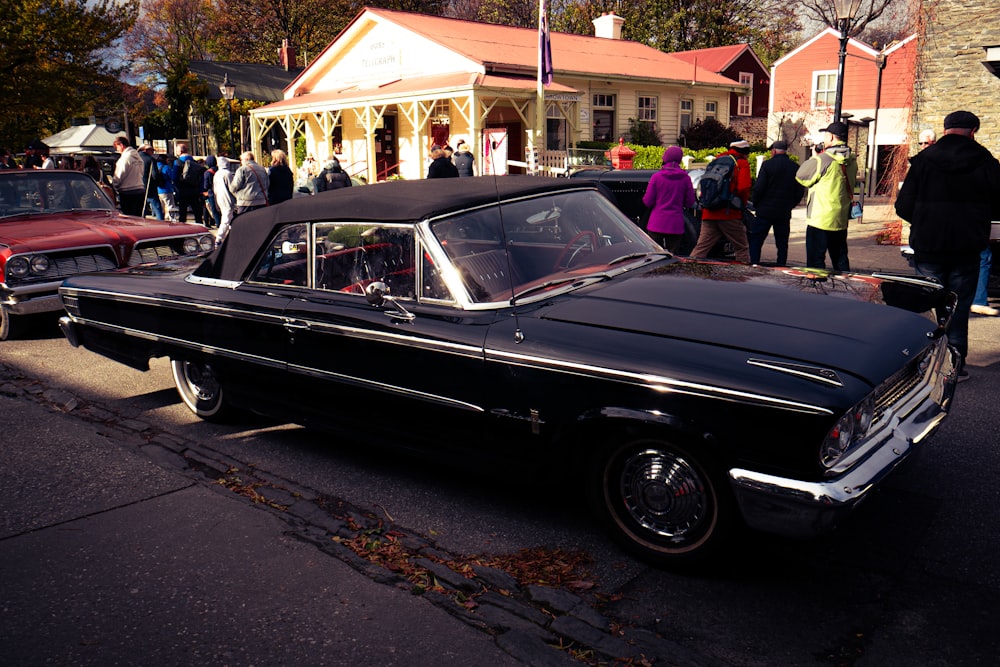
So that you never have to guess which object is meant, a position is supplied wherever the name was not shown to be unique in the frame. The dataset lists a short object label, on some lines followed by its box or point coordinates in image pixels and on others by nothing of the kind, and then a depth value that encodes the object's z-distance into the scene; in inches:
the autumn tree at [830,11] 1909.9
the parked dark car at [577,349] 125.0
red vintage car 318.7
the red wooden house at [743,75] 1621.6
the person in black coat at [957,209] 237.0
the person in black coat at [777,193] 393.1
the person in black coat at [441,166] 538.3
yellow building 982.4
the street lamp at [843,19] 491.2
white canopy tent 1512.1
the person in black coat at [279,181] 532.4
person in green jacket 353.7
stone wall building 515.8
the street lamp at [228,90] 1086.4
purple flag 680.4
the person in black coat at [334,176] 605.6
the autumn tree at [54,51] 877.8
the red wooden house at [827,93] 1460.4
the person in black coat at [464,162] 658.2
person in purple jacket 362.6
